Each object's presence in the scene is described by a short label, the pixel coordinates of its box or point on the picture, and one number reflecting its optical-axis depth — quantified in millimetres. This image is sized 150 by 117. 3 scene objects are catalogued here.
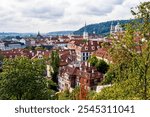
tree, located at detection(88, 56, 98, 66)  43519
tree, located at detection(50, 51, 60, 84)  44062
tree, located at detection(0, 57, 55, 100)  18484
